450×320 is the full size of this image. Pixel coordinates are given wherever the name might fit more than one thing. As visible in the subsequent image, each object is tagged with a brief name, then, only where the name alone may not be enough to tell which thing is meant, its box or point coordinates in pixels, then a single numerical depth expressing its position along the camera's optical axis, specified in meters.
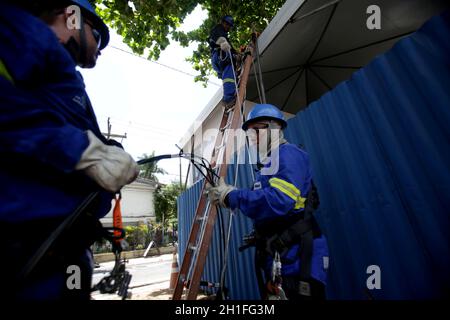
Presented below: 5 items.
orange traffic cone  5.26
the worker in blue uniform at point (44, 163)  0.93
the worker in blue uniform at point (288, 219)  1.84
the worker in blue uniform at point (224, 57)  3.97
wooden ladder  2.24
